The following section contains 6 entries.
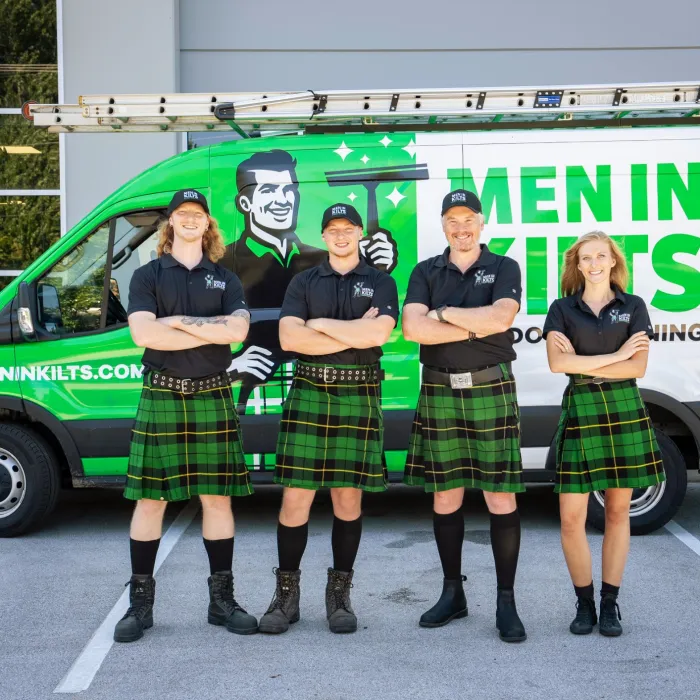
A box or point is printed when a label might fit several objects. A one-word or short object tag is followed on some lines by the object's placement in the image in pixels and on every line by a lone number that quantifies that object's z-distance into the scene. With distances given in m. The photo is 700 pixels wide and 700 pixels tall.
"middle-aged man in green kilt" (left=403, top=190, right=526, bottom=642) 4.14
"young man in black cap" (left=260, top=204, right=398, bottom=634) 4.24
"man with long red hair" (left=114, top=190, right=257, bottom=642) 4.16
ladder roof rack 5.57
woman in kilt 4.12
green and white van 5.67
